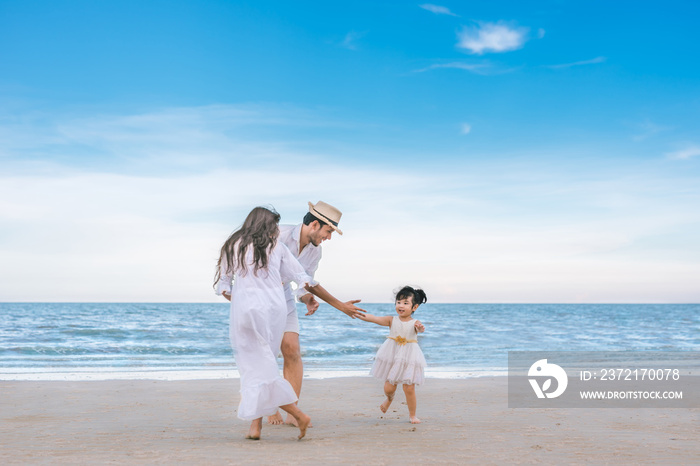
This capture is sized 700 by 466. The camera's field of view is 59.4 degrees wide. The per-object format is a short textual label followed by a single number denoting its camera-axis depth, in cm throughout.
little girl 560
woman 456
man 531
